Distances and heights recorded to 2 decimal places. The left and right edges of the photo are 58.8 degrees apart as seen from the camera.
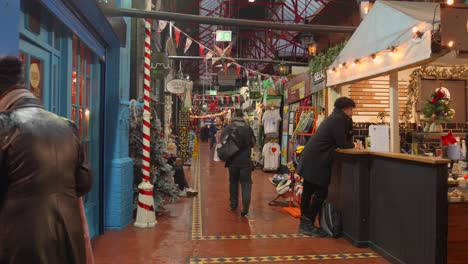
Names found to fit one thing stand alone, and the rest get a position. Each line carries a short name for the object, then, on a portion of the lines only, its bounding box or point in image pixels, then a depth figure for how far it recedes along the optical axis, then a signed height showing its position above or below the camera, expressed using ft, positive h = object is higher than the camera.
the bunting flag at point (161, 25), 30.15 +7.25
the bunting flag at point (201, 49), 38.99 +7.20
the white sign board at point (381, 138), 21.47 -0.57
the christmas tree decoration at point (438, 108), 21.54 +1.03
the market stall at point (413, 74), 12.85 +2.50
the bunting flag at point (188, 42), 37.16 +7.47
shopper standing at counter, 18.28 -1.29
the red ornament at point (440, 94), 21.57 +1.76
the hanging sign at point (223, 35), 44.29 +9.68
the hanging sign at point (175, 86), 36.58 +3.41
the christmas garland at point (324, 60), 27.12 +4.76
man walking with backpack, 23.25 -1.77
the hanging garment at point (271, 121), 43.83 +0.51
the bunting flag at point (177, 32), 31.66 +7.17
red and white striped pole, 20.44 -2.41
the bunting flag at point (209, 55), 41.14 +6.96
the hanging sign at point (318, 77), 29.15 +3.59
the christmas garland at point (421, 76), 23.21 +2.93
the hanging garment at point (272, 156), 43.29 -3.16
